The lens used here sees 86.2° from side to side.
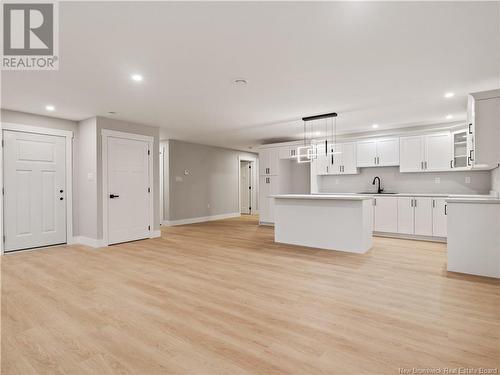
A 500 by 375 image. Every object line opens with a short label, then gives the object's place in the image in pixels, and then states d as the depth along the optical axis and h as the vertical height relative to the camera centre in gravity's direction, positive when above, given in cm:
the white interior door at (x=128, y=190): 536 -11
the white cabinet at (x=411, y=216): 541 -67
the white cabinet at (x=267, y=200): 780 -45
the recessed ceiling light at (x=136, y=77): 331 +136
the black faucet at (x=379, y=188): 659 -9
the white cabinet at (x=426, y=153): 562 +69
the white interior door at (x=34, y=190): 468 -8
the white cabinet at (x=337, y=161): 684 +63
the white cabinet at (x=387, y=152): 620 +77
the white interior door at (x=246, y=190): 1114 -22
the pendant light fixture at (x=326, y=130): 534 +136
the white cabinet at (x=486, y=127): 347 +75
